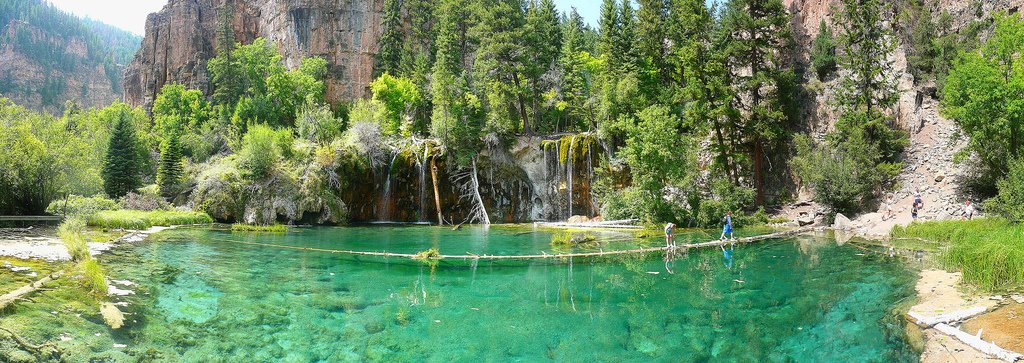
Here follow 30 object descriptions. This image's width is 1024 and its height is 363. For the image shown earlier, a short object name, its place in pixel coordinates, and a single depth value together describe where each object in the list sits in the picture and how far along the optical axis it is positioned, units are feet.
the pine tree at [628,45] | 119.96
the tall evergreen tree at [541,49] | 125.08
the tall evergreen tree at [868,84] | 100.63
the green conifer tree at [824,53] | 115.75
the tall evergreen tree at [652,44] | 122.42
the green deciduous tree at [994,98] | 72.84
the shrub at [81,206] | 84.07
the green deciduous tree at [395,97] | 140.77
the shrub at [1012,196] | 56.80
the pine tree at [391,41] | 162.91
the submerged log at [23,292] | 27.04
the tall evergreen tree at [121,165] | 120.26
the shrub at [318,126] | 126.44
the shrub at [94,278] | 33.42
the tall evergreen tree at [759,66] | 108.78
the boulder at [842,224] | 85.61
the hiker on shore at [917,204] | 80.43
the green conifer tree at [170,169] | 117.91
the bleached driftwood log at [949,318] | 28.19
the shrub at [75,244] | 43.42
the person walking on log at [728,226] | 70.54
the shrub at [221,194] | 103.14
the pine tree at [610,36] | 123.54
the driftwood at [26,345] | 22.11
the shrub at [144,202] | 104.63
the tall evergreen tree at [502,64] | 118.93
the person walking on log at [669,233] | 63.00
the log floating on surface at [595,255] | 56.92
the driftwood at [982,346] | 22.58
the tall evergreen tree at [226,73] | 168.45
